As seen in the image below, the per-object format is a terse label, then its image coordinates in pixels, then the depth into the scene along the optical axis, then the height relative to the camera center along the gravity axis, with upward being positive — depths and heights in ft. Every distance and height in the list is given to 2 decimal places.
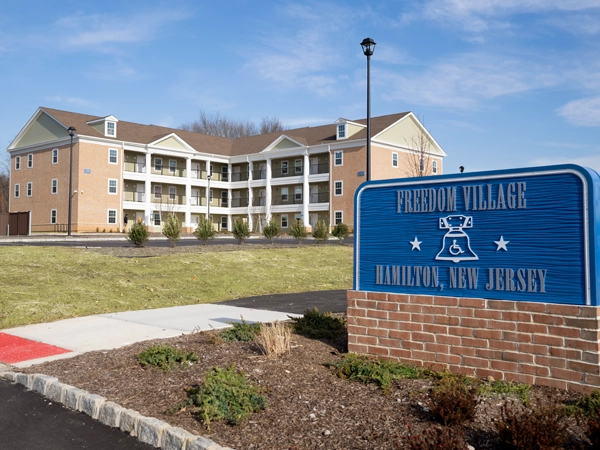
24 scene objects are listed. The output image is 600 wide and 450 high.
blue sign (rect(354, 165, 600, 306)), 18.13 +0.18
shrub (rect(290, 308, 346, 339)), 27.13 -4.28
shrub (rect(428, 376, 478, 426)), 14.98 -4.33
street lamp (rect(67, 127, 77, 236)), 122.91 +22.34
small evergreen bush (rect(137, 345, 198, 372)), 22.47 -4.68
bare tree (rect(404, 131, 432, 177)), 153.58 +23.59
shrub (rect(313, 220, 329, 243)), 95.25 +0.99
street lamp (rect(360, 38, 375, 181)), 59.00 +18.22
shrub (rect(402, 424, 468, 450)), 12.31 -4.33
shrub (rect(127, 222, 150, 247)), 76.59 +0.50
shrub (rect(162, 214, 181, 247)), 79.30 +0.98
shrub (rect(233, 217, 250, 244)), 89.66 +1.31
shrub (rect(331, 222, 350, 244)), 99.60 +1.40
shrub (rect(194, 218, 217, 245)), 83.56 +1.06
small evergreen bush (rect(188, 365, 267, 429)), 16.34 -4.73
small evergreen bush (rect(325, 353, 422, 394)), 19.20 -4.55
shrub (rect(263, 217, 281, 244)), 94.68 +1.43
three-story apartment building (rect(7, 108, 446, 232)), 163.43 +21.07
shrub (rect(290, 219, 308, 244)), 94.17 +1.27
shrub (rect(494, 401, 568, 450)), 12.62 -4.25
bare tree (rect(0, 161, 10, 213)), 252.21 +20.95
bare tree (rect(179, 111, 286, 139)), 332.60 +63.12
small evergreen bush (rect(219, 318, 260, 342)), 26.48 -4.39
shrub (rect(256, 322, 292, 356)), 22.74 -4.04
